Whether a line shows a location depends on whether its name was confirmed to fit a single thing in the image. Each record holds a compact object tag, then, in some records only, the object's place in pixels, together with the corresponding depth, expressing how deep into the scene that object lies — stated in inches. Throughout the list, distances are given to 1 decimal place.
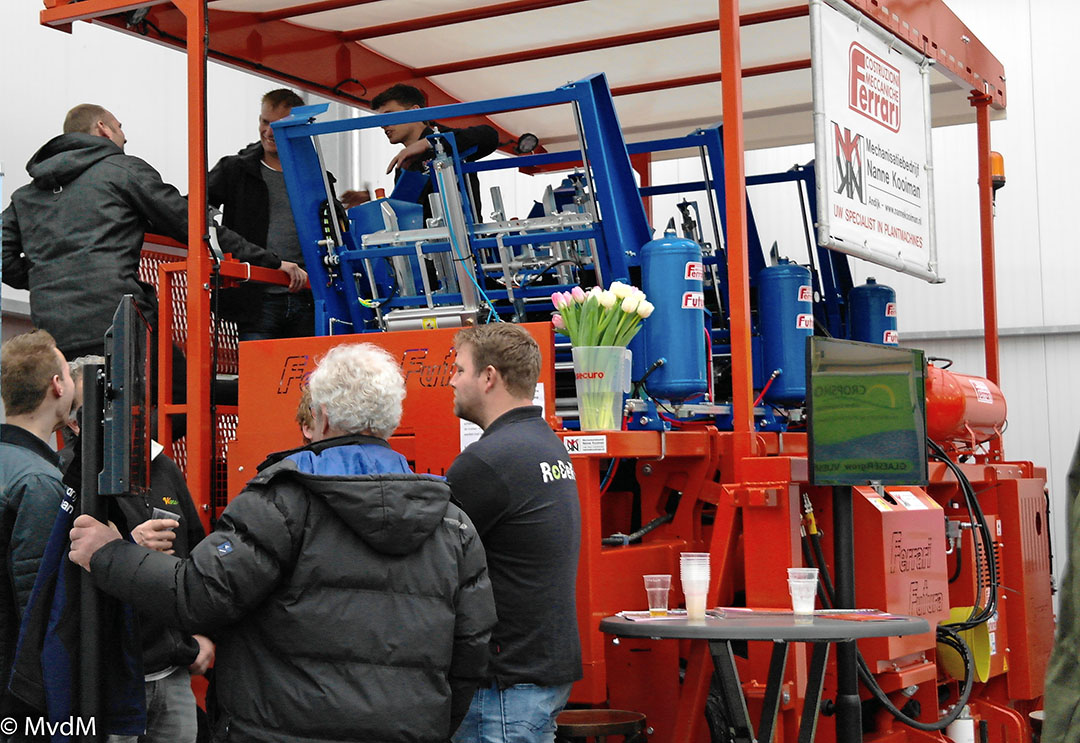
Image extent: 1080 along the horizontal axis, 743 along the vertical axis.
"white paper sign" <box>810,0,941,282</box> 212.1
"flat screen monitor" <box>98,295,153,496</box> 125.6
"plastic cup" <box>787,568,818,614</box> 160.7
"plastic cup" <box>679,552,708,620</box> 159.5
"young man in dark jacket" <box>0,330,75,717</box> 143.5
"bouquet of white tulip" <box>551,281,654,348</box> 187.2
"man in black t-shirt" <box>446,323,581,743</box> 149.1
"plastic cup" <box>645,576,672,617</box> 164.4
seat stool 170.9
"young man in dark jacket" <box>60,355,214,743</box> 136.0
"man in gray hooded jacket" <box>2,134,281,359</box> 224.2
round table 149.6
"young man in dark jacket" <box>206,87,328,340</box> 245.0
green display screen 177.2
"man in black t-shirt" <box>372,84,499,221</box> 248.2
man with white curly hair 120.9
